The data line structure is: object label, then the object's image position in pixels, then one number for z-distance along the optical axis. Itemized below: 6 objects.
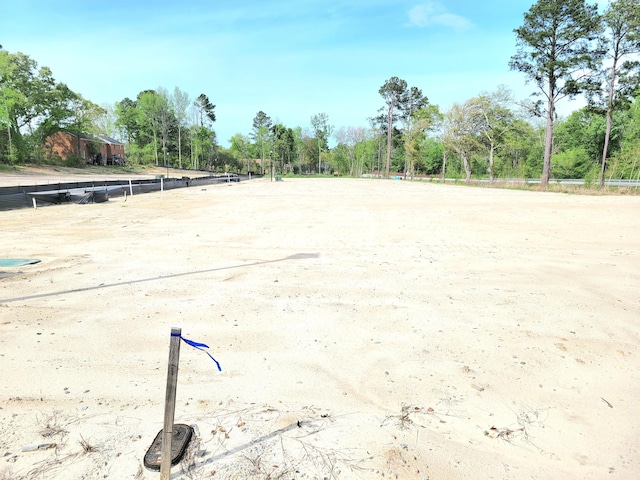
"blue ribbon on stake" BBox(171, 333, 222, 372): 1.54
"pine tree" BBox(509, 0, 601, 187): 25.42
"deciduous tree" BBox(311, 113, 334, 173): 77.50
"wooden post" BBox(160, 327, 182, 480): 1.55
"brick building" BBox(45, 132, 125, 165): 46.97
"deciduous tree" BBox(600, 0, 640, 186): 23.69
